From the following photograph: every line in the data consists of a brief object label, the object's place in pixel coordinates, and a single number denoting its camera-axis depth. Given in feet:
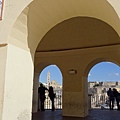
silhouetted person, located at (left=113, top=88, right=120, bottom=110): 36.55
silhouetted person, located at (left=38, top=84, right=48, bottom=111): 36.47
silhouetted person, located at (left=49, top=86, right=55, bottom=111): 36.58
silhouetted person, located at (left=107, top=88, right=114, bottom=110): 37.67
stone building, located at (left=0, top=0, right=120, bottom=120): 10.94
